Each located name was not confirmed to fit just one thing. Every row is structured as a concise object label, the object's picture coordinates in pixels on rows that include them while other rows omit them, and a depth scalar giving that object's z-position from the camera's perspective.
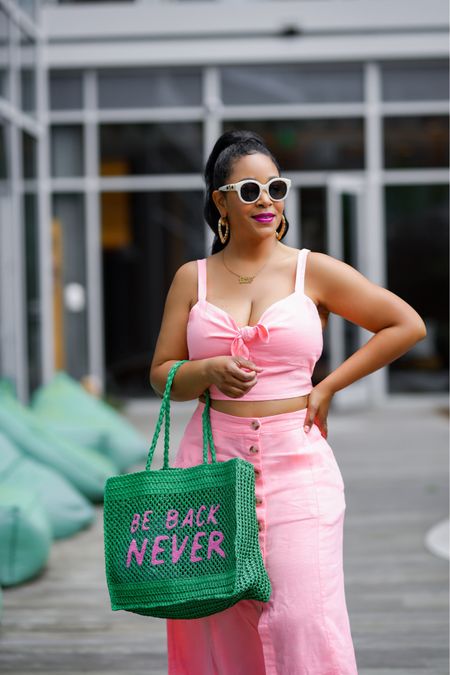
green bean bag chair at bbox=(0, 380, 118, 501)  10.27
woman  4.15
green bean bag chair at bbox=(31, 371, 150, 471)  12.53
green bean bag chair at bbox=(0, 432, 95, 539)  9.54
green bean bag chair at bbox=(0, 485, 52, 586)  7.92
